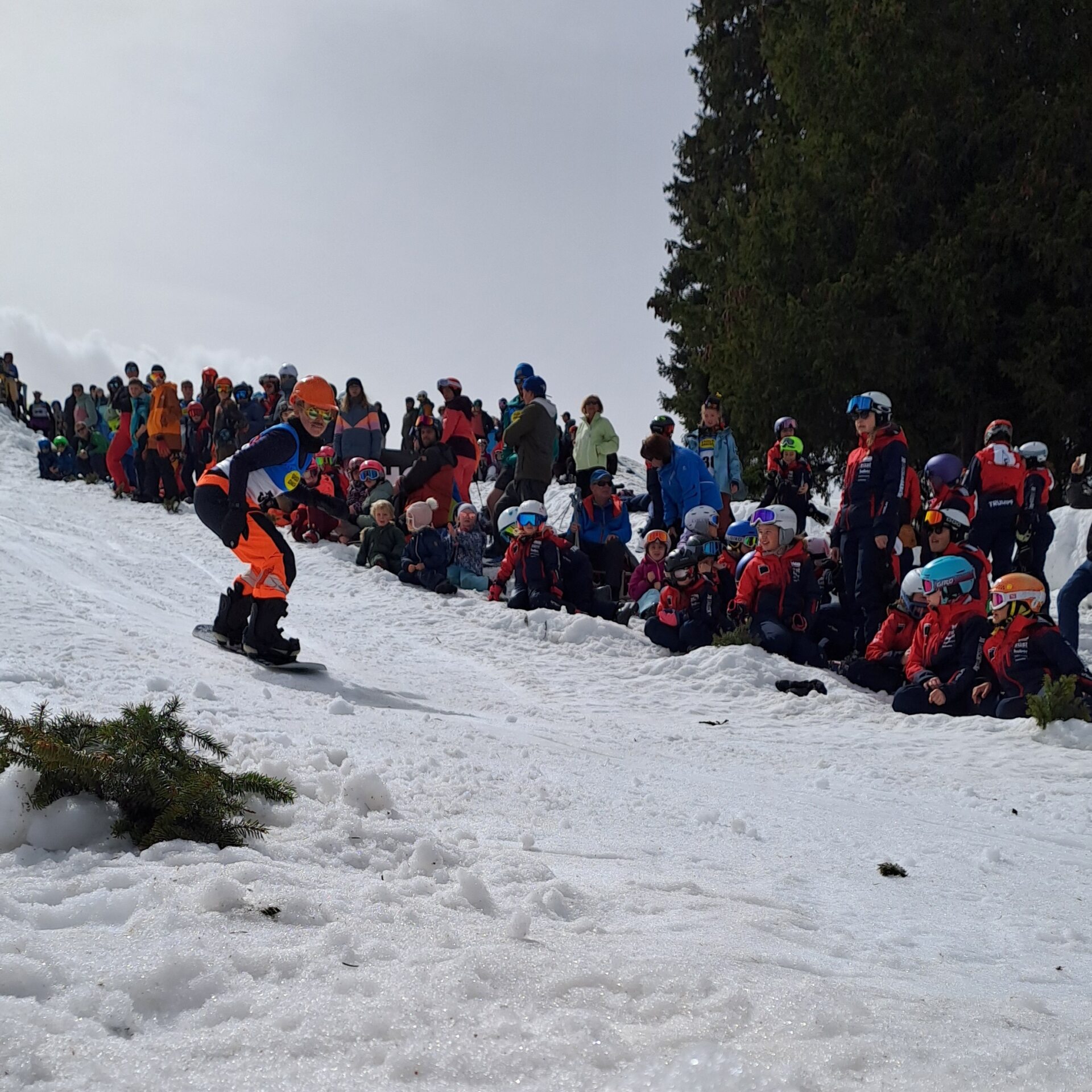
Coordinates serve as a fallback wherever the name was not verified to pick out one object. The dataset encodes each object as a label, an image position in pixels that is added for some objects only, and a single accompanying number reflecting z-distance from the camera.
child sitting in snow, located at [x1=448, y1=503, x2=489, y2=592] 11.48
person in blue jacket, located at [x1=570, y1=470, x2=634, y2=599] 11.02
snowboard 6.92
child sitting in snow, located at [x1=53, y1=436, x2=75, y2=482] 21.08
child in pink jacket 10.05
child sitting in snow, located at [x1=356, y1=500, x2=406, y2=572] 11.84
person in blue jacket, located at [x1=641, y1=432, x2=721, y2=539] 10.44
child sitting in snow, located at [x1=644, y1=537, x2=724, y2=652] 8.84
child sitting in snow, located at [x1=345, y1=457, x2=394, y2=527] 13.14
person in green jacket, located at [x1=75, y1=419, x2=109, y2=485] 20.61
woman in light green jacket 11.80
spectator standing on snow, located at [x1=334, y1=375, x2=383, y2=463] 14.28
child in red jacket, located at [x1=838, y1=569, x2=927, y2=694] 7.84
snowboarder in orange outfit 6.86
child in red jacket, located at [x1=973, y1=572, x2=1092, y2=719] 6.59
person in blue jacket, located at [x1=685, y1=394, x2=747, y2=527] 11.54
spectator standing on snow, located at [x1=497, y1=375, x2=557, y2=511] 11.11
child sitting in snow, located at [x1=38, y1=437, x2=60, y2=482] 20.94
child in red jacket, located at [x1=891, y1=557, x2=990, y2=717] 7.11
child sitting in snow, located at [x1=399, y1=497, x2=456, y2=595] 11.20
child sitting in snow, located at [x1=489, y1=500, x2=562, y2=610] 10.04
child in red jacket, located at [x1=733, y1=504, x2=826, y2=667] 8.59
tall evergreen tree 14.22
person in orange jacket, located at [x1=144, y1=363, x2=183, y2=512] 16.11
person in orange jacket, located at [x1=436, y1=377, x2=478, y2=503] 12.08
